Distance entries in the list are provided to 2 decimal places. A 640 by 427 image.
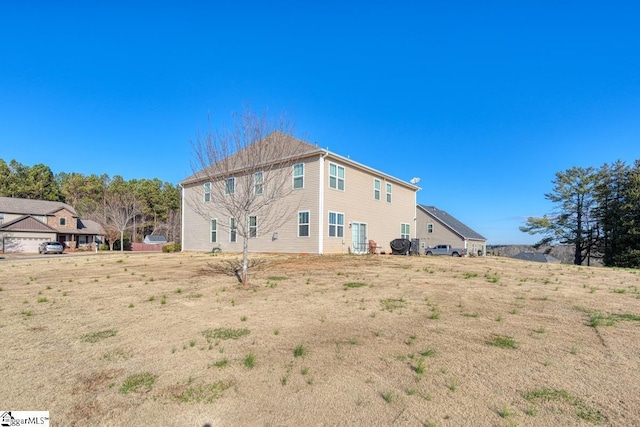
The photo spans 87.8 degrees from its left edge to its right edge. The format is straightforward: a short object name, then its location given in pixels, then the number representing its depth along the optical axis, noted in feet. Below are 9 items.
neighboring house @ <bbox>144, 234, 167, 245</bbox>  152.76
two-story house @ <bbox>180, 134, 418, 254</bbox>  56.34
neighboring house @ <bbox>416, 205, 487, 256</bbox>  117.91
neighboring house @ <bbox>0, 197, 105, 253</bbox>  110.11
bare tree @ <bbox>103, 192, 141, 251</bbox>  131.95
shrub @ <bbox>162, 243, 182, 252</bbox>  88.22
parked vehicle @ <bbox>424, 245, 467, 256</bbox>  99.77
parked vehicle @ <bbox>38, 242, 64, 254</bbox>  106.63
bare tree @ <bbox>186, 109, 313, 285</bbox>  28.81
